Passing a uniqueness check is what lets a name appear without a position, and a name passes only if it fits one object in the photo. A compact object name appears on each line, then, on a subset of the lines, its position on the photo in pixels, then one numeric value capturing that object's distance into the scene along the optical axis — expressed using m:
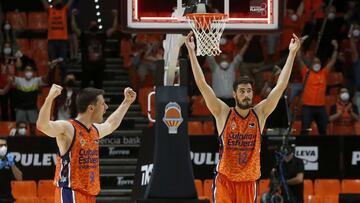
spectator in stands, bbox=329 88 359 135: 18.28
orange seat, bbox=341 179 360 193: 16.67
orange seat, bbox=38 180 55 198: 16.52
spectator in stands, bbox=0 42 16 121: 19.31
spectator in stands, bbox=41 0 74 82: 19.80
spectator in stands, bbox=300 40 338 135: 17.98
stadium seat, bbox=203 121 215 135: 18.07
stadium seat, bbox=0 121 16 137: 18.45
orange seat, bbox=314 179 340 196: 16.67
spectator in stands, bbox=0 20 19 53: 20.75
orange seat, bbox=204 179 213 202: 16.25
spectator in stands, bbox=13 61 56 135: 18.52
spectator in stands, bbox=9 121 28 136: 17.62
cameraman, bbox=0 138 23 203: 14.45
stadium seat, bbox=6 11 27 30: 22.24
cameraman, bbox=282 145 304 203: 14.92
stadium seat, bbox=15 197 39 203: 16.03
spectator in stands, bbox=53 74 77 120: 17.88
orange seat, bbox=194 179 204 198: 16.30
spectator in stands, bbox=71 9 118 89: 19.39
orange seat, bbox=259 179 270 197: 16.31
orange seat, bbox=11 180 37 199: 16.44
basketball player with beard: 9.75
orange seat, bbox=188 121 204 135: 18.17
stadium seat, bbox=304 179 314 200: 16.66
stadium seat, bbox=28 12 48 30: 22.42
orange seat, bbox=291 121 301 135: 18.14
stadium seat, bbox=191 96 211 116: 19.03
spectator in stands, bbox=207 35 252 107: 17.91
